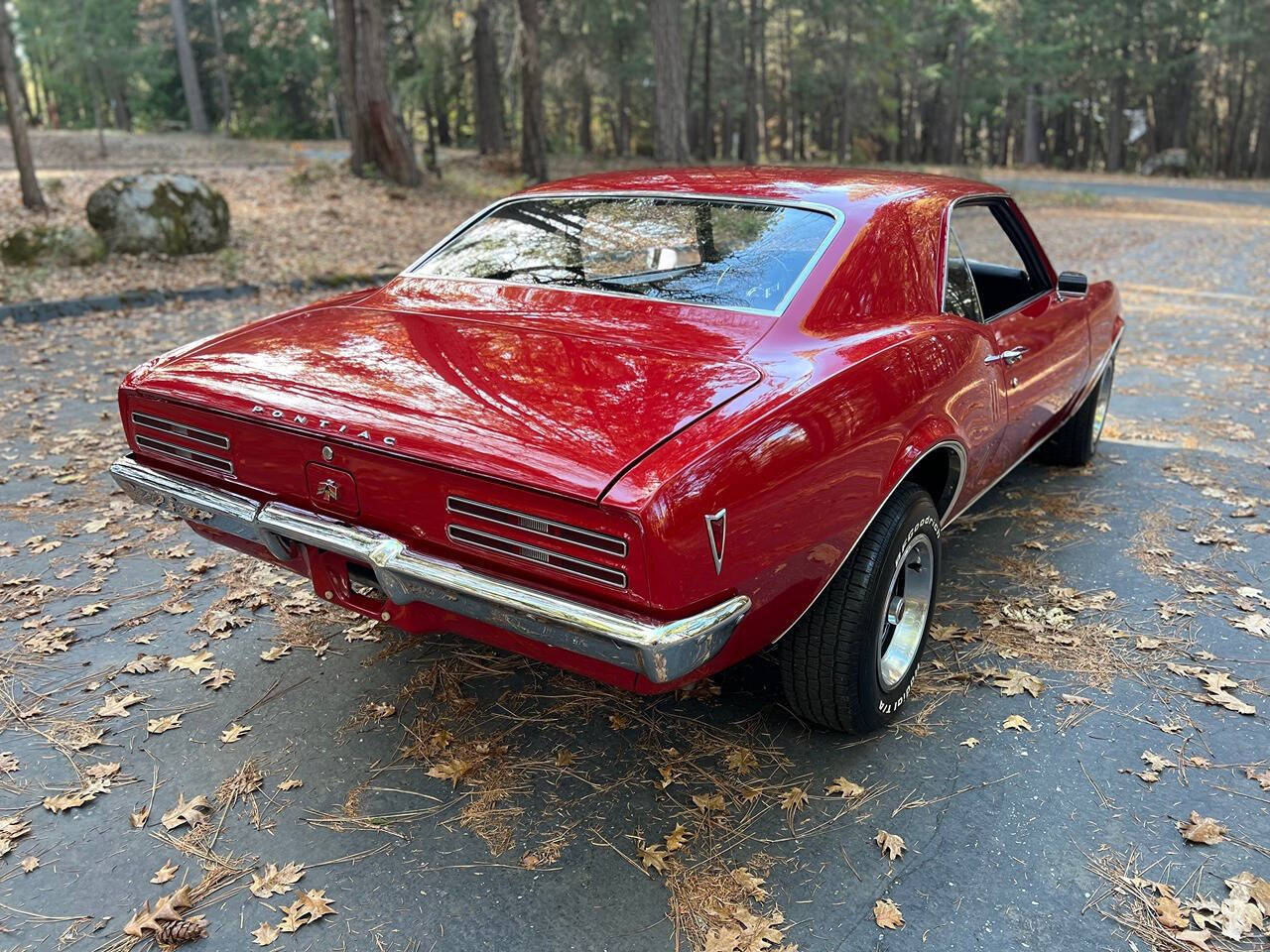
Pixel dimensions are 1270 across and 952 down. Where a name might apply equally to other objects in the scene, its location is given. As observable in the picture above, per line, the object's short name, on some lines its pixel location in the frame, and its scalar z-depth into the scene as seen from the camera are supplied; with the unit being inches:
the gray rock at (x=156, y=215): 426.6
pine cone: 89.4
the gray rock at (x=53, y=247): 397.1
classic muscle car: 88.0
